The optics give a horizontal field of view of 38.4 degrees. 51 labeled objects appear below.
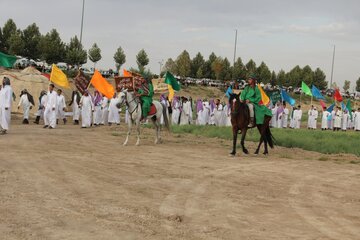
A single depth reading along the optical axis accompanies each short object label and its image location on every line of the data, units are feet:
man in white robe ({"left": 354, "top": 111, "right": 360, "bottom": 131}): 130.52
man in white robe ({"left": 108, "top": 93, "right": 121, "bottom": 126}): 89.56
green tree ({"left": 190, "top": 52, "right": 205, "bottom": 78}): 247.09
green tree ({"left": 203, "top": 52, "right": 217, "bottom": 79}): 250.57
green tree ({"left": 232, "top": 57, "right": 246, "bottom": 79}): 242.17
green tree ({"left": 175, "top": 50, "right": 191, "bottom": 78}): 236.02
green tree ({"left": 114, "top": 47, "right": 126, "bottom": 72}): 208.23
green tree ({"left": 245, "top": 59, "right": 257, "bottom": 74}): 262.49
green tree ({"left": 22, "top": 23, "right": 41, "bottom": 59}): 184.55
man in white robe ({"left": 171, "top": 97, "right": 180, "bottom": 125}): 110.22
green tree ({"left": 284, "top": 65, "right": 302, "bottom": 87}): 271.30
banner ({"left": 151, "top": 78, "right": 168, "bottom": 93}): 89.08
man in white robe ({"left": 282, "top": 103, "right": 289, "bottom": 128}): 124.74
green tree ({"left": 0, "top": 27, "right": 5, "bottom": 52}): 186.80
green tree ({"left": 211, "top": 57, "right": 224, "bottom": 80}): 239.30
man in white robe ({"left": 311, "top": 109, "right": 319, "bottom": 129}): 125.52
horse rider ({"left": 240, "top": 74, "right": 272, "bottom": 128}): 49.96
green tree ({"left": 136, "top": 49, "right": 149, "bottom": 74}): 211.41
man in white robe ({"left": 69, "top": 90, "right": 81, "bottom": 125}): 87.35
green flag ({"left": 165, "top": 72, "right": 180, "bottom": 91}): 78.64
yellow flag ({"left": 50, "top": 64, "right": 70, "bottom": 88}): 80.38
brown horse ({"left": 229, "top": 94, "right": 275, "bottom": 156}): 48.14
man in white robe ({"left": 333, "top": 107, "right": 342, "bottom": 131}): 126.62
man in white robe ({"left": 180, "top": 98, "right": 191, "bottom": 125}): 109.50
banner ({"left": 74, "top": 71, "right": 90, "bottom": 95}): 84.94
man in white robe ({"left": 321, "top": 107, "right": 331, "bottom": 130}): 126.55
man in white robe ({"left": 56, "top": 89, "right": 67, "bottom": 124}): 77.45
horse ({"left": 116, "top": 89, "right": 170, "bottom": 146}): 54.34
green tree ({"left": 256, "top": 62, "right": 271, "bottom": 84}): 260.62
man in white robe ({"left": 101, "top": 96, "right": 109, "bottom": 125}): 91.45
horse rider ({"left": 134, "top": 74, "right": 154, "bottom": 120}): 55.72
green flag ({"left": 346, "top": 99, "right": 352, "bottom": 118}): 131.64
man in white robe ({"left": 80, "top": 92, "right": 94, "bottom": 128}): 81.25
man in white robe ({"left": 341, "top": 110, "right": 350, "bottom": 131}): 129.93
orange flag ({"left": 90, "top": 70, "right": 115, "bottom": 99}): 84.07
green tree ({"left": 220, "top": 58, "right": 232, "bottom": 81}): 243.13
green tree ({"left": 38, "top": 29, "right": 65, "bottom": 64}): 177.37
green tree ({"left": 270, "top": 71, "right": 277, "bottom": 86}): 272.45
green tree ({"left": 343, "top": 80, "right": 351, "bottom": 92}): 329.38
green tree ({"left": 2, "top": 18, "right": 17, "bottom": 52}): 186.45
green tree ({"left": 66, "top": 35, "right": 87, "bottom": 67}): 180.65
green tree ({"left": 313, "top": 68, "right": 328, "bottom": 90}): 284.82
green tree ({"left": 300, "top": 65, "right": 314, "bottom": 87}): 269.85
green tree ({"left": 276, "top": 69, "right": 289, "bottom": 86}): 272.23
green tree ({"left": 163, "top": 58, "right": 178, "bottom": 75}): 244.30
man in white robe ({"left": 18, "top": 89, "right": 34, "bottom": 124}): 80.38
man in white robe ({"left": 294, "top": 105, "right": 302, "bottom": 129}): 125.39
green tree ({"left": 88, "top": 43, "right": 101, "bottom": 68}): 195.62
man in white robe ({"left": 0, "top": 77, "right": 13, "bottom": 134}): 57.47
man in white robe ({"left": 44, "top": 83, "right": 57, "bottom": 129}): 71.31
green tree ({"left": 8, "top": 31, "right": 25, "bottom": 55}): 172.04
